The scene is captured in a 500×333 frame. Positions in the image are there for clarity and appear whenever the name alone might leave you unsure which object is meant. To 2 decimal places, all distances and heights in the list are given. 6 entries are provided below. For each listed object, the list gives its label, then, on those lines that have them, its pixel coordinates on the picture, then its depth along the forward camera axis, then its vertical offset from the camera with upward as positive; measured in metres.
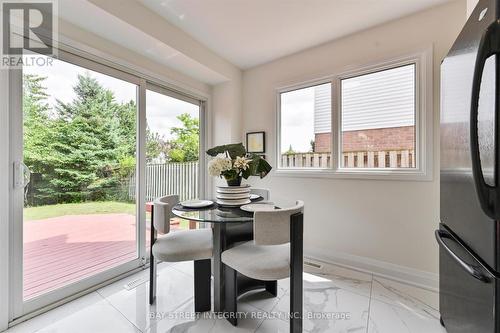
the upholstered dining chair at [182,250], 1.62 -0.62
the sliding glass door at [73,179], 1.67 -0.11
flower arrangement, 1.86 +0.00
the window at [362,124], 2.10 +0.46
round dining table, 1.61 -0.53
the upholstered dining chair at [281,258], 1.34 -0.61
